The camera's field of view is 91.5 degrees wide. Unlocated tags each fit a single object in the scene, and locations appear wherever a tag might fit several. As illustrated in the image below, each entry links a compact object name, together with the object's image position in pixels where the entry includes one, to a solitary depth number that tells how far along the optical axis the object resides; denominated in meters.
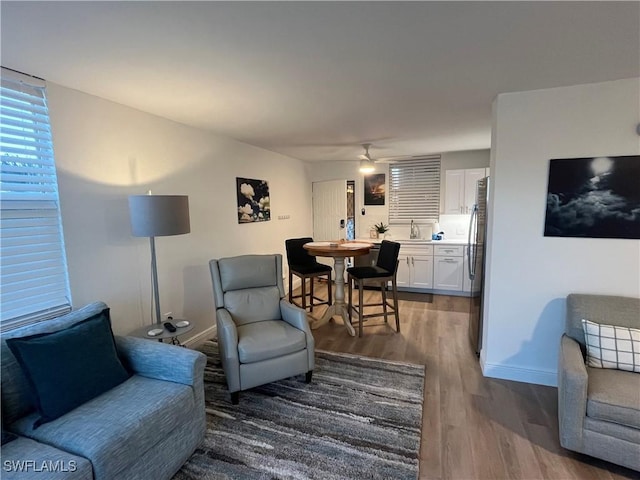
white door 5.97
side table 2.32
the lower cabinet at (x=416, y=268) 5.05
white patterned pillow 1.91
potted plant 5.68
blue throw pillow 1.52
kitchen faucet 5.55
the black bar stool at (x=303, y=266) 3.96
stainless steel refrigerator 2.95
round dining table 3.37
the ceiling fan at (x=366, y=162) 4.33
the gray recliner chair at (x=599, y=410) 1.66
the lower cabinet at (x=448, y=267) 4.88
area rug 1.81
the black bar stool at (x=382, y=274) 3.52
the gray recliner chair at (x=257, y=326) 2.35
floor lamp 2.29
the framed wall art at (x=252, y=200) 4.08
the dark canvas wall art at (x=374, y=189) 5.77
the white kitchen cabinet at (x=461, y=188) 4.89
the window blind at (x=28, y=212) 1.89
